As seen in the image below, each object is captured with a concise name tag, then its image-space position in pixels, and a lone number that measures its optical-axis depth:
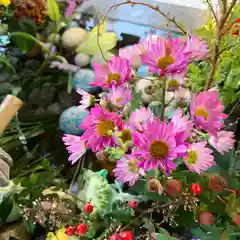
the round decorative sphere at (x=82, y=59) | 0.96
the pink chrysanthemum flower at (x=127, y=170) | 0.50
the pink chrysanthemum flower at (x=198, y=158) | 0.50
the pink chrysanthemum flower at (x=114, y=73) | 0.51
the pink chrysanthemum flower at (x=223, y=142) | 0.51
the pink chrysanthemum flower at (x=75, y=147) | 0.53
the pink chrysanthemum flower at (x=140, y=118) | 0.49
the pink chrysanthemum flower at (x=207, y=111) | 0.47
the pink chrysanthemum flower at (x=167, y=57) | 0.48
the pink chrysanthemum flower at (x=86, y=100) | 0.55
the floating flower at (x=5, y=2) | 0.88
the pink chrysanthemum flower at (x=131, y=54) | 0.53
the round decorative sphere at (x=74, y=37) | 0.97
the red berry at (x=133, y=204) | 0.58
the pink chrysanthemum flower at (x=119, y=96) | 0.51
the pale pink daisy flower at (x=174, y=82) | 0.53
